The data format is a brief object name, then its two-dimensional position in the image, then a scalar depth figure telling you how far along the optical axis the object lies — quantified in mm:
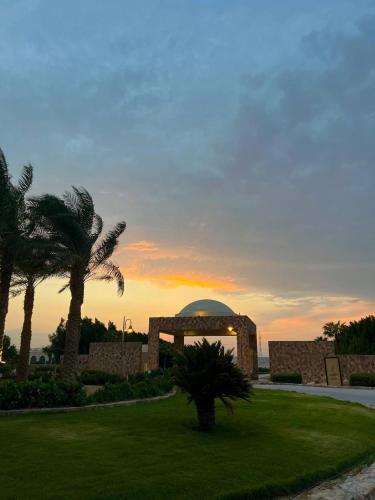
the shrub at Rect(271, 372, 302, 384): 36588
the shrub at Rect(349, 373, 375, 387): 31922
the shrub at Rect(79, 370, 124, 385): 32275
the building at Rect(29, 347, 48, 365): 135600
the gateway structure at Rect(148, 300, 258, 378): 35750
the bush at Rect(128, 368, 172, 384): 25597
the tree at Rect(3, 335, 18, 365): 65356
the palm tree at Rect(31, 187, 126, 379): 21531
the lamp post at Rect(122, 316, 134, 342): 36744
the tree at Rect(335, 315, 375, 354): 50625
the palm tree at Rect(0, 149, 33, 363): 20141
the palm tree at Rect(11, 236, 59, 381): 22317
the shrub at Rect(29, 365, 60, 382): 30853
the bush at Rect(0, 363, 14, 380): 36766
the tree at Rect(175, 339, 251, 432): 10680
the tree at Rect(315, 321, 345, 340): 85925
